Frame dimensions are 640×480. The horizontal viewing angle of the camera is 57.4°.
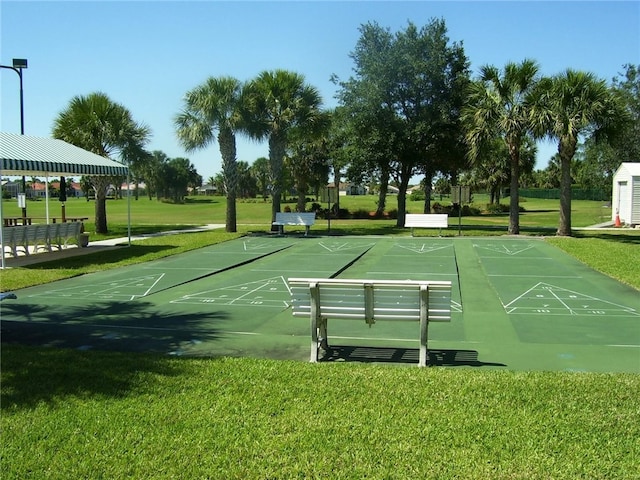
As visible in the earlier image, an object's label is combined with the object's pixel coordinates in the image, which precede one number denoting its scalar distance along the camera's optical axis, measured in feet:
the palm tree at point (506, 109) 79.71
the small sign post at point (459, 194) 88.12
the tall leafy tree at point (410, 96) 99.66
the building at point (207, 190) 468.75
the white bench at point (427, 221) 82.94
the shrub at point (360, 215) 141.79
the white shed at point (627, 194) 103.09
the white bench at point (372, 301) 21.34
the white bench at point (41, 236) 55.57
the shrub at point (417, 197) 277.35
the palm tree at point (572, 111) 74.33
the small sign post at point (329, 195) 87.86
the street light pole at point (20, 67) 85.15
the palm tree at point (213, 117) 86.58
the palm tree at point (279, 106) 89.35
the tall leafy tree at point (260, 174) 338.95
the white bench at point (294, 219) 83.71
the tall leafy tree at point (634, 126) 161.17
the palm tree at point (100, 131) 90.02
